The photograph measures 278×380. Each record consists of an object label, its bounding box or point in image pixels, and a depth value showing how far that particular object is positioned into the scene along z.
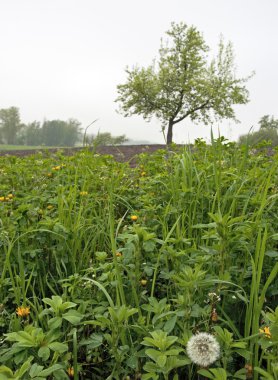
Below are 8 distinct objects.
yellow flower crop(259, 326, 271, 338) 1.05
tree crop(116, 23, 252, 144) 21.38
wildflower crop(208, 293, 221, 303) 1.14
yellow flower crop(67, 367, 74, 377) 1.22
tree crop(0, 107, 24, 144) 68.31
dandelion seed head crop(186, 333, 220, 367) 0.95
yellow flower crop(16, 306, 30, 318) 1.34
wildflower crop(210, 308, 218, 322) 1.17
